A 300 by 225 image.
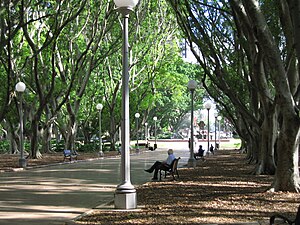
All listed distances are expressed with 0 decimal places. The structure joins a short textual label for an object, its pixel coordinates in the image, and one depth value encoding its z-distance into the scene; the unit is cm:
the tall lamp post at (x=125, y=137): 1032
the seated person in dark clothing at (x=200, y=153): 2943
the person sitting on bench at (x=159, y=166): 1669
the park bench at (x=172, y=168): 1672
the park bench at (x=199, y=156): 2940
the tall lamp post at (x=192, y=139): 2376
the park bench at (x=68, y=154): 2859
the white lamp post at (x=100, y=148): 3594
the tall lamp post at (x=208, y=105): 3634
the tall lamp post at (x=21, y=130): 2414
